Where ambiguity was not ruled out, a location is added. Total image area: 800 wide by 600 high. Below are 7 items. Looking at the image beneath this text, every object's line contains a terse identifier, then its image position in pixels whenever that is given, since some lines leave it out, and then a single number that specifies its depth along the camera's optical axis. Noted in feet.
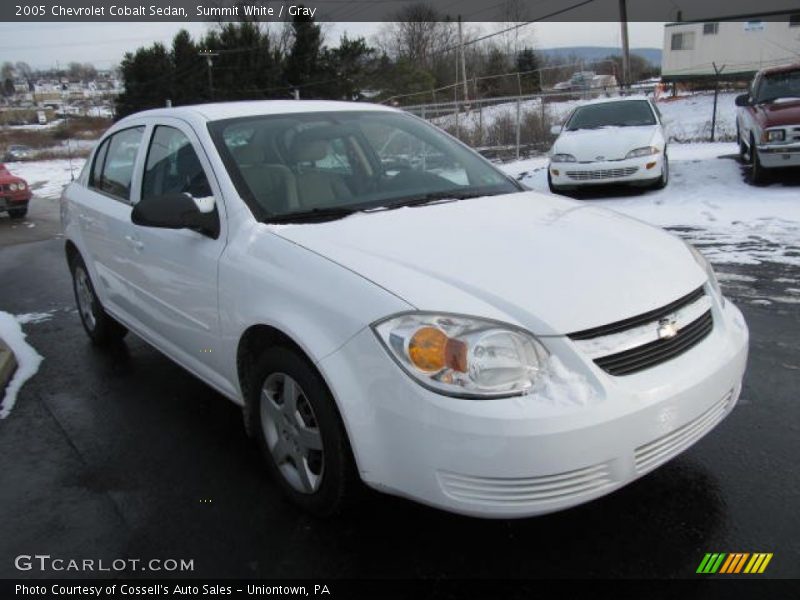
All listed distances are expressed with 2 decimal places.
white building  119.55
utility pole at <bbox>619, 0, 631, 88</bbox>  104.17
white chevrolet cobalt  6.91
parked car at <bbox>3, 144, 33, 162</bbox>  138.82
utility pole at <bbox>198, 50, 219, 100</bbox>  155.33
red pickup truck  30.76
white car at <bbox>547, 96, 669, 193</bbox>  33.35
